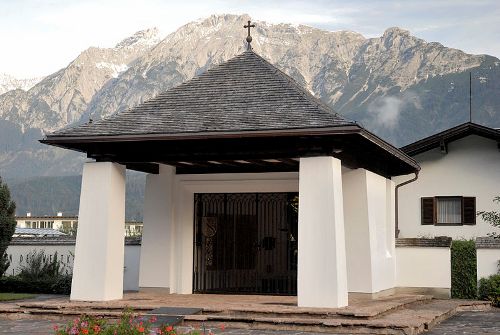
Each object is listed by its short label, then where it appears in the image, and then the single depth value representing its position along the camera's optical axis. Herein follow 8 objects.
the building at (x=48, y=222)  112.39
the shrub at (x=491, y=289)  22.34
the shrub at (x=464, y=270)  23.69
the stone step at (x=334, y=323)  15.19
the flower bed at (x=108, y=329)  10.73
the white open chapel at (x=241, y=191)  17.39
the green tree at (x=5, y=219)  23.88
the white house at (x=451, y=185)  26.42
